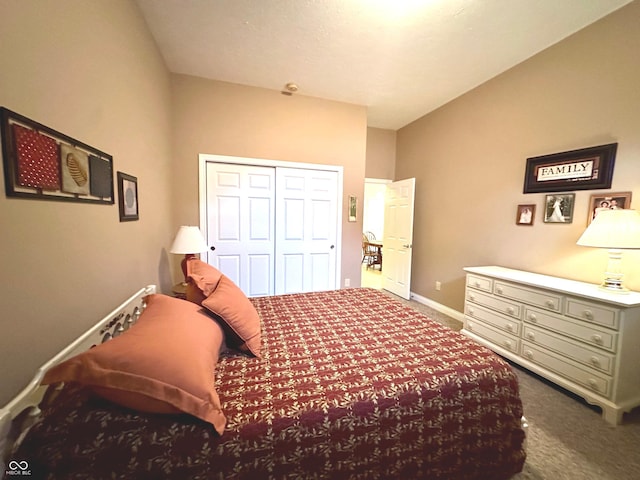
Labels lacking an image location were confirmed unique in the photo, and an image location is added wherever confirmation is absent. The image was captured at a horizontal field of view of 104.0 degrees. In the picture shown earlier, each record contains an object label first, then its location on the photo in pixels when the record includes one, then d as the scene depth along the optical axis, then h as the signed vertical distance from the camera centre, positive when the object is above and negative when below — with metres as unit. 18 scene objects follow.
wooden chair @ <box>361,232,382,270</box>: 6.87 -0.95
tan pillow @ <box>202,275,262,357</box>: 1.27 -0.52
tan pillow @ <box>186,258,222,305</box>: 1.43 -0.40
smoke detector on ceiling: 3.02 +1.62
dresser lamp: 1.66 -0.07
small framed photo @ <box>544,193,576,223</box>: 2.20 +0.17
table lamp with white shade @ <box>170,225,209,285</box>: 2.22 -0.24
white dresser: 1.64 -0.81
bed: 0.74 -0.70
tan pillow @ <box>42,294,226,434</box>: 0.75 -0.50
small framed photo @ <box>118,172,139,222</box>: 1.57 +0.12
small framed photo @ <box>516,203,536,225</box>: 2.48 +0.11
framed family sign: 1.97 +0.49
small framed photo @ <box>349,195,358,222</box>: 3.65 +0.18
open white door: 3.96 -0.26
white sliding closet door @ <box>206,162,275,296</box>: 3.12 -0.08
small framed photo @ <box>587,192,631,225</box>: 1.87 +0.20
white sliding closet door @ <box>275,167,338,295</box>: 3.36 -0.14
